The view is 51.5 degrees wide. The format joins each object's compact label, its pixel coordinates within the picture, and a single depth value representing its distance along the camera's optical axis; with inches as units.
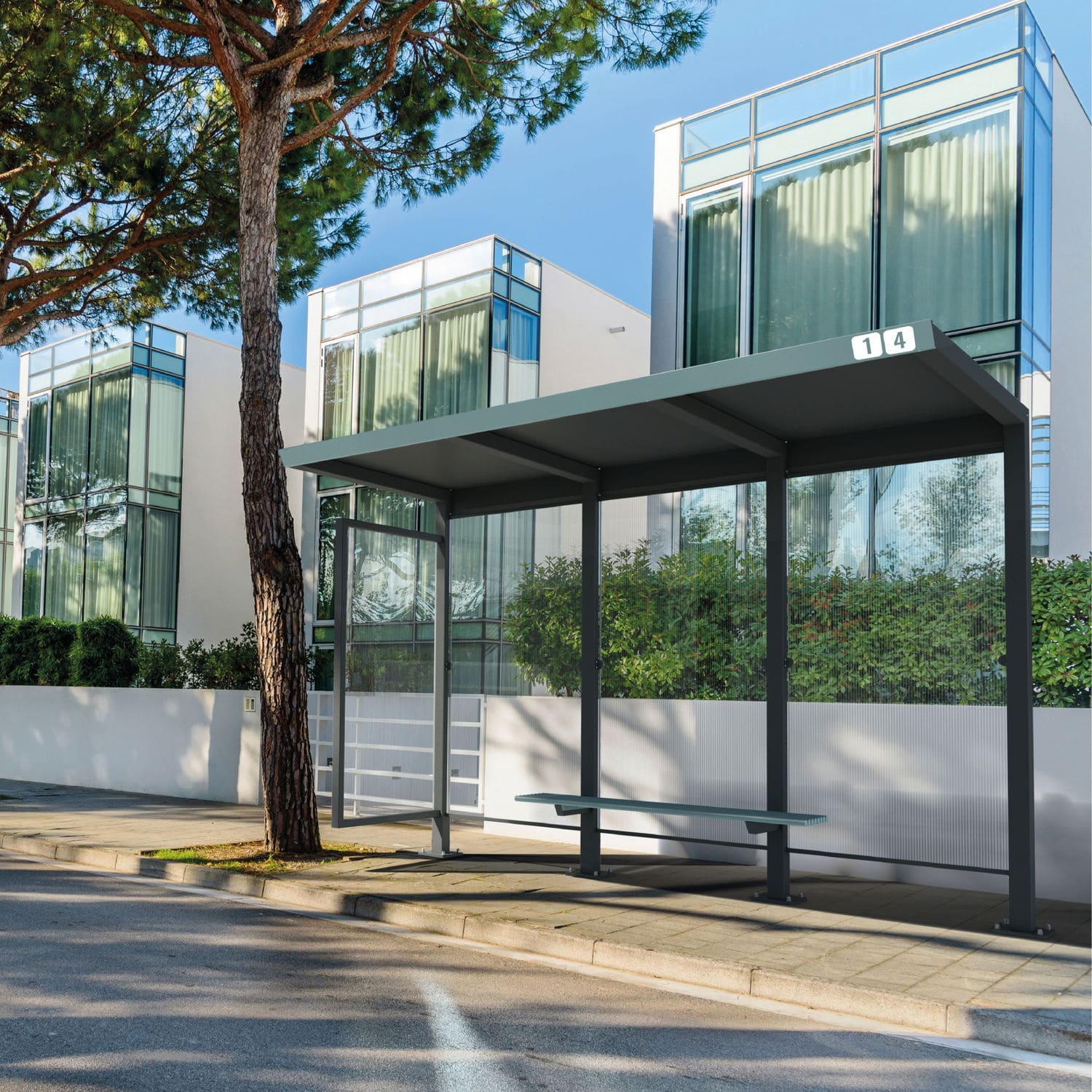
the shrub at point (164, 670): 695.1
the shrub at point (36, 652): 780.0
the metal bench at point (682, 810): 303.9
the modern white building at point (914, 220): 497.4
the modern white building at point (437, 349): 770.2
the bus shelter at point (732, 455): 268.8
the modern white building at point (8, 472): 1381.6
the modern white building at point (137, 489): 1064.8
